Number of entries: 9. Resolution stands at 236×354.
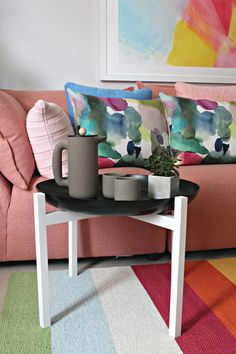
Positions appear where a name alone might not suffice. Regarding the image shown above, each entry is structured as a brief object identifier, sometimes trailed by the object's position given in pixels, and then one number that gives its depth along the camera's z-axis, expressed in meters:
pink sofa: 1.42
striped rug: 0.98
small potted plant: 1.00
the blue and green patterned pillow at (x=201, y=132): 1.80
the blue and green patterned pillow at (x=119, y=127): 1.70
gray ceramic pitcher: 1.01
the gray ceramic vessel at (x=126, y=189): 0.95
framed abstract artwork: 2.28
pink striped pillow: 1.42
